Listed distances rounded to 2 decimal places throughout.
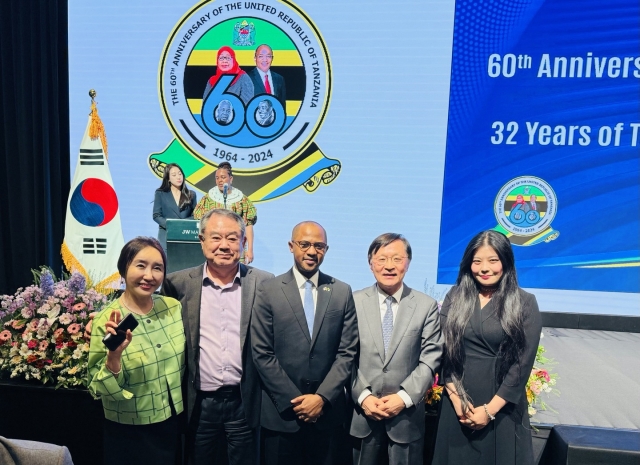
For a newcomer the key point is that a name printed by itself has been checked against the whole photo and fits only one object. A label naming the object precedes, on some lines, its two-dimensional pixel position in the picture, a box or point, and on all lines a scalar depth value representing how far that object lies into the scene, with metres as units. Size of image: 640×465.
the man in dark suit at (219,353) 1.77
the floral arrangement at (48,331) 2.20
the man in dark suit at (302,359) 1.77
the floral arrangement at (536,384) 2.18
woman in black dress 1.76
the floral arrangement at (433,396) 2.13
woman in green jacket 1.62
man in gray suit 1.77
